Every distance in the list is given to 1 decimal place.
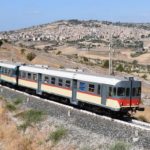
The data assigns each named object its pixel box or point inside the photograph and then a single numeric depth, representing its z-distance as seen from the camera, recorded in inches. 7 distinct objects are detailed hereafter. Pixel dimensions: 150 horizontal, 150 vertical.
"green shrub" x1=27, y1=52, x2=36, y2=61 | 3480.1
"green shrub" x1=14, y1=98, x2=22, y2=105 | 1402.4
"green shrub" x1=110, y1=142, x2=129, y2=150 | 745.6
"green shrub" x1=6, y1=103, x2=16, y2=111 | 1315.6
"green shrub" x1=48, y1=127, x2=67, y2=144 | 901.6
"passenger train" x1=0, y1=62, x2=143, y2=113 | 1137.4
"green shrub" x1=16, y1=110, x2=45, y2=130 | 1080.2
